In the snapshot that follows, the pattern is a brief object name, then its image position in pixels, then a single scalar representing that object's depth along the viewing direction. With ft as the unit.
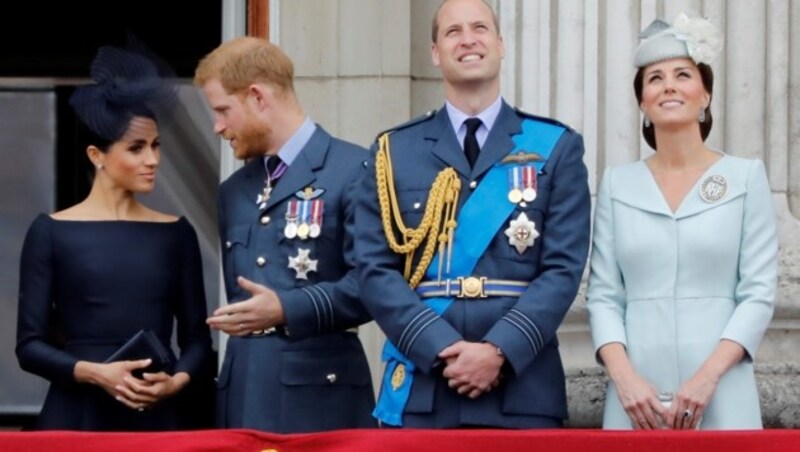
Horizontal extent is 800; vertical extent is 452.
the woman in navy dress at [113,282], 44.80
